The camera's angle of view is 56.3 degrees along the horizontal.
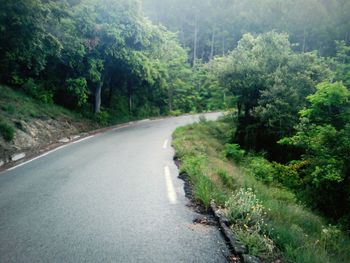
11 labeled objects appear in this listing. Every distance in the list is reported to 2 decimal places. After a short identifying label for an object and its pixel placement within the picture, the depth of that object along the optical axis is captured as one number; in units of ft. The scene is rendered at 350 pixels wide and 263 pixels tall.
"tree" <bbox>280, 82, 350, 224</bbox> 35.14
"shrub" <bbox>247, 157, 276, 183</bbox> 44.75
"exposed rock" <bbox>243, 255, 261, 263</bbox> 14.95
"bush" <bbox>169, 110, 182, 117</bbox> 131.64
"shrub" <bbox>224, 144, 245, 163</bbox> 55.26
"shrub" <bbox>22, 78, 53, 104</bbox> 66.55
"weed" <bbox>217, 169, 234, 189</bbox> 29.15
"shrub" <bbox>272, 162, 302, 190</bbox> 46.09
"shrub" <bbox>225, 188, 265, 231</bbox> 19.25
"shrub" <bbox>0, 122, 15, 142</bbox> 44.52
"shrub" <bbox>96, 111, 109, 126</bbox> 82.00
